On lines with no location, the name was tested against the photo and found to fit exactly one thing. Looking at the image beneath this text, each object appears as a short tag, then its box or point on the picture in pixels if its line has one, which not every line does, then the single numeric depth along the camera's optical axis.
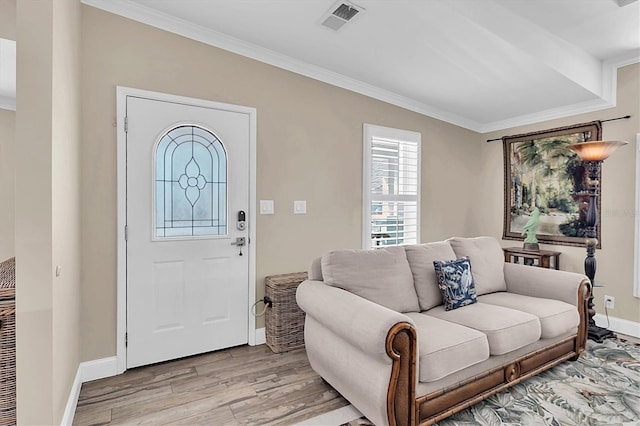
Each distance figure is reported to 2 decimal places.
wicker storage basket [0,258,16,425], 1.73
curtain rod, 3.42
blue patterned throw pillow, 2.62
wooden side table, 3.80
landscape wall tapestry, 3.76
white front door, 2.71
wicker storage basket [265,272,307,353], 3.04
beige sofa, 1.81
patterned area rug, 2.06
